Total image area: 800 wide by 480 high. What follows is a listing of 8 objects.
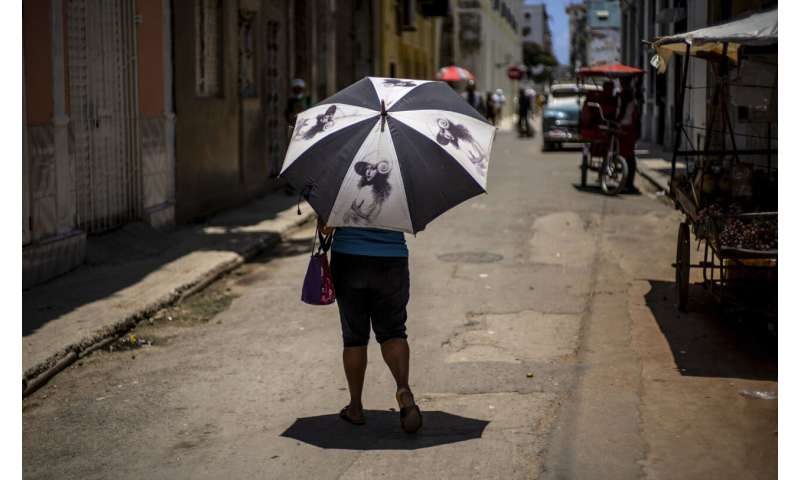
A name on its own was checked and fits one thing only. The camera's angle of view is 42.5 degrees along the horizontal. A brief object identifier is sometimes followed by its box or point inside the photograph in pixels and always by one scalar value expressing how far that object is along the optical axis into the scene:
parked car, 29.11
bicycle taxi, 17.88
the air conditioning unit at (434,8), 39.78
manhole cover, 11.41
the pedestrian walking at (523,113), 39.42
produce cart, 7.58
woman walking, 5.62
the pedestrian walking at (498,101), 46.22
